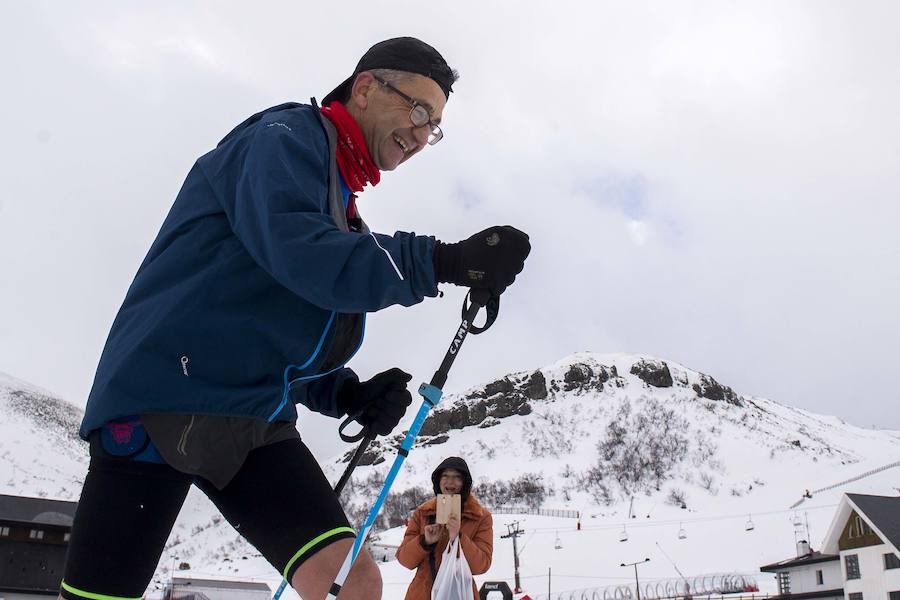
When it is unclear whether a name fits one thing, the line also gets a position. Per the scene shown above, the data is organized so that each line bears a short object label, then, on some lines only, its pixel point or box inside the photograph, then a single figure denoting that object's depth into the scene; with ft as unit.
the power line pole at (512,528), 132.61
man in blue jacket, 4.89
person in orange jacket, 14.55
